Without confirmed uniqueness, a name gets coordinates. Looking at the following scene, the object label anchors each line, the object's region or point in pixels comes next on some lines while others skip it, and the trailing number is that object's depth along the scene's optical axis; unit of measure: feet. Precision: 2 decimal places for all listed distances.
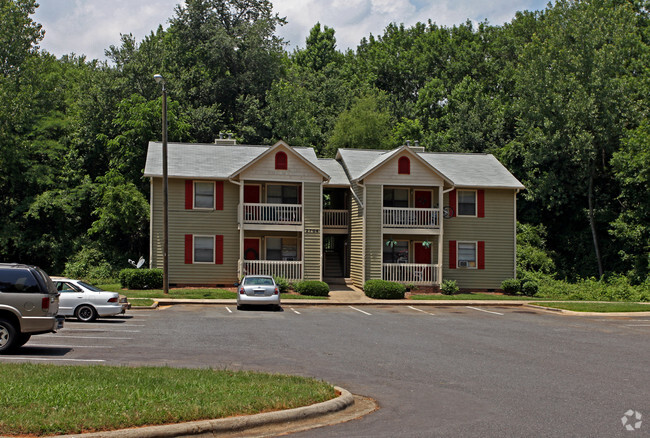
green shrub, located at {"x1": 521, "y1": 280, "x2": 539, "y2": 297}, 120.88
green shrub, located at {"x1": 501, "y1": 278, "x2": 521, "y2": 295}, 122.01
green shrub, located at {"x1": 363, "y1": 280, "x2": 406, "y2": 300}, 109.60
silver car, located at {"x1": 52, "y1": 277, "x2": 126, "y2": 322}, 71.97
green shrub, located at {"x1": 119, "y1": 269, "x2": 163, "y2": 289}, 109.19
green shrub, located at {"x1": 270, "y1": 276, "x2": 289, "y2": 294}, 111.24
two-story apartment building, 118.32
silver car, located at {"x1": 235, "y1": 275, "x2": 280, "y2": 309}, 89.20
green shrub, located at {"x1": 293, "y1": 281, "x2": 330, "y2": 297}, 109.29
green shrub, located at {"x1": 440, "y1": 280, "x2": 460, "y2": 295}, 118.93
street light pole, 102.42
